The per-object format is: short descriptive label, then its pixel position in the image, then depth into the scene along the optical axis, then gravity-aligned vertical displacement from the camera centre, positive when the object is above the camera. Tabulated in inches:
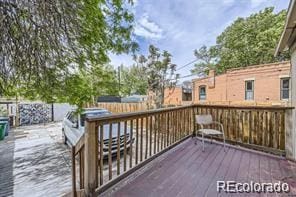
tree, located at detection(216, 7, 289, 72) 436.5 +223.4
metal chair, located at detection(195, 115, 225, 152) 114.8 -20.6
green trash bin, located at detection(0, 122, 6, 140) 210.4 -54.1
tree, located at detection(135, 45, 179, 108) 311.7 +77.1
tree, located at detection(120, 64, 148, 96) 336.3 +91.7
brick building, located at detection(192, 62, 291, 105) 319.8 +36.5
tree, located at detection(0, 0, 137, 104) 64.5 +32.8
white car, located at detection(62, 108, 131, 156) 125.3 -36.2
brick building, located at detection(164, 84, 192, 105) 573.1 +12.8
